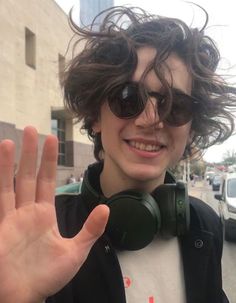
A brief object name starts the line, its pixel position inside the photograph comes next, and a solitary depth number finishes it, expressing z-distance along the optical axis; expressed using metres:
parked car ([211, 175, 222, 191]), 20.98
